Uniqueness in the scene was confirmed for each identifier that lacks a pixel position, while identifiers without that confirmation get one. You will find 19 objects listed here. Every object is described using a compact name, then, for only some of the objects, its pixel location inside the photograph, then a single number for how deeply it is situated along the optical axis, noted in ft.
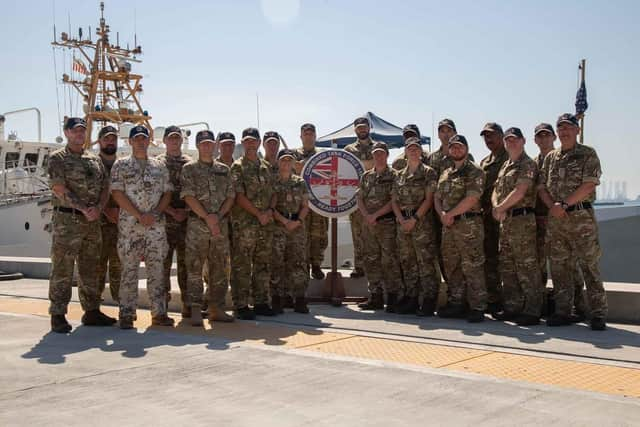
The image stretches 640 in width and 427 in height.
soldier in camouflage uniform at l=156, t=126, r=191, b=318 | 20.45
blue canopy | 61.46
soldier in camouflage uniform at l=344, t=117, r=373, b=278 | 24.41
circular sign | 23.20
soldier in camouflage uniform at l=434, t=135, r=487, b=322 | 19.21
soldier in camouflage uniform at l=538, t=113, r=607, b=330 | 17.62
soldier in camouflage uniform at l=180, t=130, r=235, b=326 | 19.35
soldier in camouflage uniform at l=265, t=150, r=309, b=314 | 21.34
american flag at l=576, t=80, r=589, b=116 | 50.70
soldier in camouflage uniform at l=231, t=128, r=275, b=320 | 20.53
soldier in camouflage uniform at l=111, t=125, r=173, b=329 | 18.63
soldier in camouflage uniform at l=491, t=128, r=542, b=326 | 18.48
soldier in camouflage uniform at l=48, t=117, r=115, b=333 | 18.30
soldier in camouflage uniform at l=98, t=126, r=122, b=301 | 19.89
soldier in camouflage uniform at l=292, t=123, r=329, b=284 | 25.66
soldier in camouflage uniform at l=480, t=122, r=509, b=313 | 20.34
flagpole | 48.49
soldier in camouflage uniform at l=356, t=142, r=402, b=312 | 21.50
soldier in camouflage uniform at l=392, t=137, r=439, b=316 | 20.47
